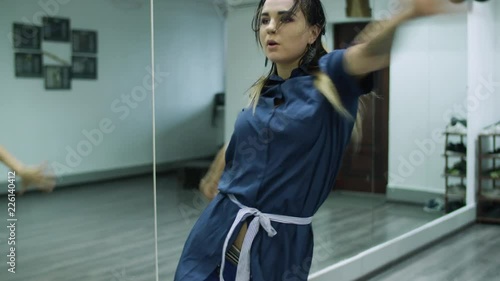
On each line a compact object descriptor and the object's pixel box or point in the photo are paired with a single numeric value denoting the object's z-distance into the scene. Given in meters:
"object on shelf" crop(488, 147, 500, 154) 4.87
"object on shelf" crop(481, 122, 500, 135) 4.84
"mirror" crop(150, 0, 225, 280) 2.43
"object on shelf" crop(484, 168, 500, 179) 4.81
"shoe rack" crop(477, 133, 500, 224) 4.87
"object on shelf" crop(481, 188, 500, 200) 4.88
